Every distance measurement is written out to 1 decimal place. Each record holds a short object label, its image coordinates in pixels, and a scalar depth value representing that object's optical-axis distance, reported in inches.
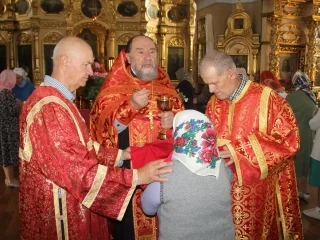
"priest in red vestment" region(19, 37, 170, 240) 68.7
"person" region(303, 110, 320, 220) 167.6
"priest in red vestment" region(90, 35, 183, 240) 111.9
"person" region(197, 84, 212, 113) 298.4
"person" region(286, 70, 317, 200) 194.5
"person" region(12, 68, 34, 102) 279.7
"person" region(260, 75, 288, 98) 211.9
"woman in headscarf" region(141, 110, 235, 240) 58.7
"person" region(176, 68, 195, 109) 277.1
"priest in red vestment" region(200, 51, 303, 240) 82.4
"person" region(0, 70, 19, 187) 213.5
